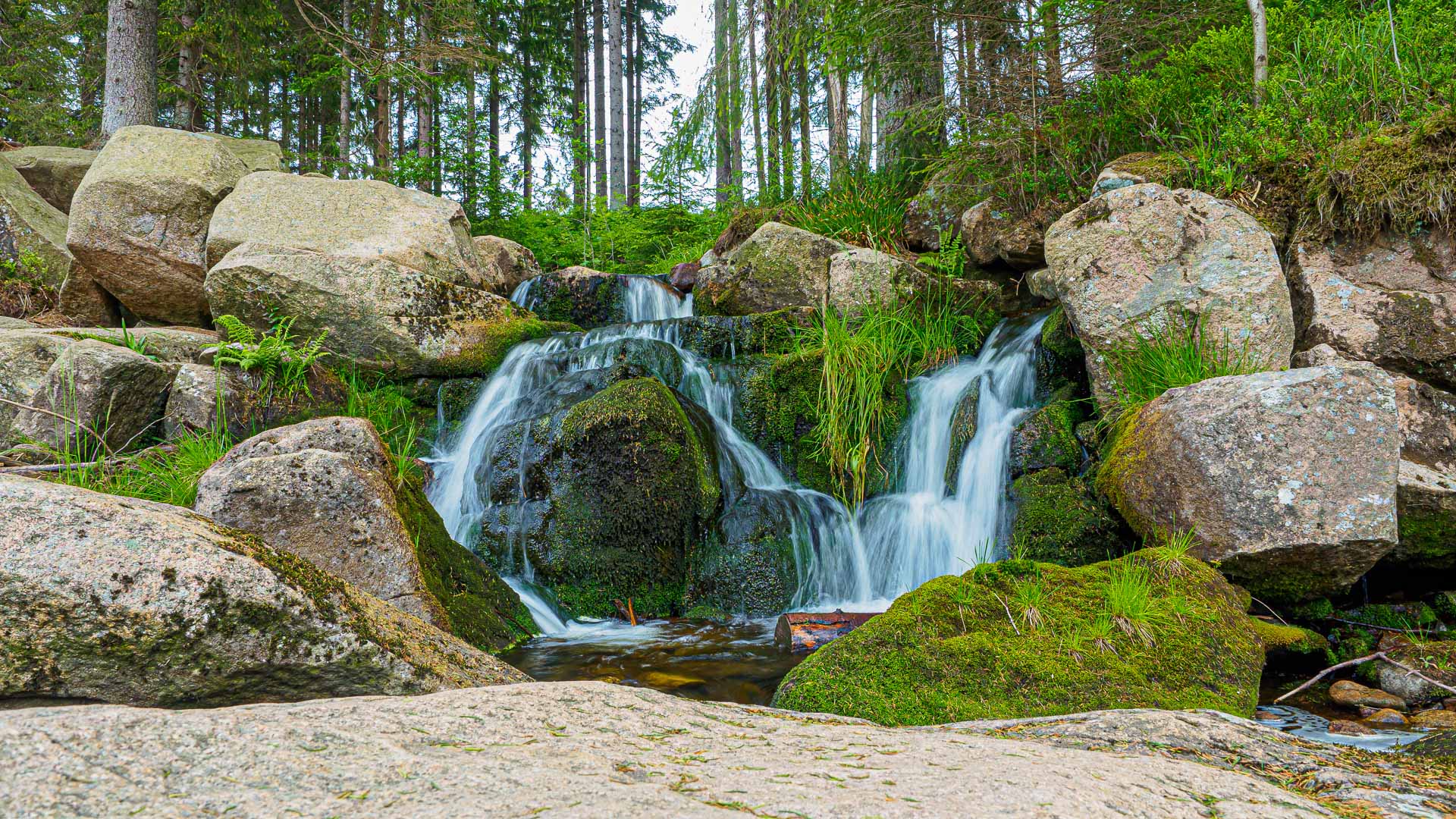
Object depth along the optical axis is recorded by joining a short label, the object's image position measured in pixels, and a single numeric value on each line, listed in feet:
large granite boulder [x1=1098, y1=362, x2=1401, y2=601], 12.62
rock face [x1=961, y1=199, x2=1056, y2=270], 25.09
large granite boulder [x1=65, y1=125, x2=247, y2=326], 26.55
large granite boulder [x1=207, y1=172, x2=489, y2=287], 25.77
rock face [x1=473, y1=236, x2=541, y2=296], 33.50
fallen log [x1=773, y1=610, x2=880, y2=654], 14.24
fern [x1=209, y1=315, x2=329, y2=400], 19.77
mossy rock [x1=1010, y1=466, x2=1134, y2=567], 15.64
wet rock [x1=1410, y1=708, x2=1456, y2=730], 10.18
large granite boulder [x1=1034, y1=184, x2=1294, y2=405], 16.52
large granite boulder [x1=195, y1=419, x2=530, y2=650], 12.35
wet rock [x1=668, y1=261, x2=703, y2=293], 33.17
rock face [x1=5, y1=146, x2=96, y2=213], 37.63
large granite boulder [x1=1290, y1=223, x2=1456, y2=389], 16.43
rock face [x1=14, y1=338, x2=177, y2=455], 17.38
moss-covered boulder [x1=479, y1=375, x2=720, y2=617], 17.83
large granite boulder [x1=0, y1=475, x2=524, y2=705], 5.92
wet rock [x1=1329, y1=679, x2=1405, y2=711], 11.10
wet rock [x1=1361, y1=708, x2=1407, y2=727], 10.56
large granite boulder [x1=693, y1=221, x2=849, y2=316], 27.55
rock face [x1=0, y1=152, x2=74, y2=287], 30.99
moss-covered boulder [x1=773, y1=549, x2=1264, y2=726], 9.70
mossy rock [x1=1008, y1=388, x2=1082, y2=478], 17.53
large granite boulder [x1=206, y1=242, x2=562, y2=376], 22.94
